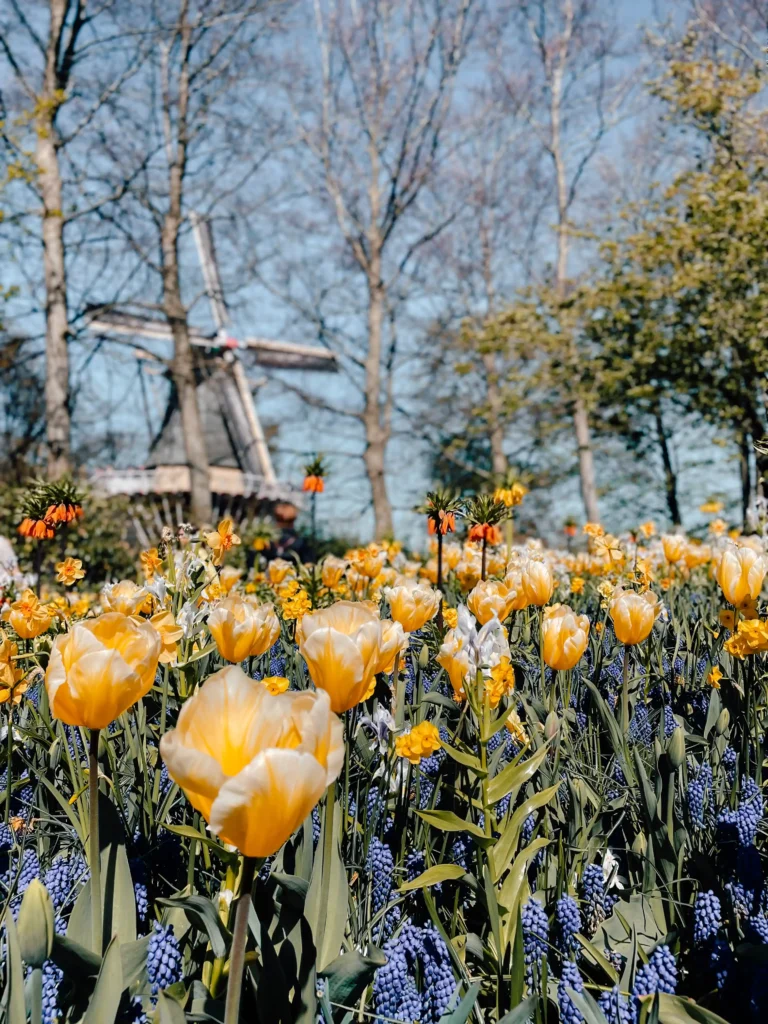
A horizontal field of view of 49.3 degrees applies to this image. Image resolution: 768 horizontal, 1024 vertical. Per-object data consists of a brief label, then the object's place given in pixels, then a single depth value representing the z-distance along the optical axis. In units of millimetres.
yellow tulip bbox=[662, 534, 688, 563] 3948
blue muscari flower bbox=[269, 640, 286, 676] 2288
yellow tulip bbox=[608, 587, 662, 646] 1905
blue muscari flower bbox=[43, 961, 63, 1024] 1139
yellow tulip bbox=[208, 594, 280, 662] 1519
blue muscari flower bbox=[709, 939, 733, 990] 1299
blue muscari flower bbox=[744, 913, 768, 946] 1300
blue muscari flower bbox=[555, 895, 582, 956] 1365
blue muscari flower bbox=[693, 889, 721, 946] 1347
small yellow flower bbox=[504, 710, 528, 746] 1702
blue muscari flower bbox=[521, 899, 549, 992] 1336
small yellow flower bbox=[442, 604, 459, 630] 2310
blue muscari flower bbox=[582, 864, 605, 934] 1496
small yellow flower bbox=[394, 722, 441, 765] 1443
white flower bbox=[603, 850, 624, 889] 1582
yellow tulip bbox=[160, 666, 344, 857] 808
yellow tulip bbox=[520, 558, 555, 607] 2273
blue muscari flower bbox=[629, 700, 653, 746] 1934
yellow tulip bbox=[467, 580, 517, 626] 1904
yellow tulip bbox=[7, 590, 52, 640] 2076
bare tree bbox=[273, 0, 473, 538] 15922
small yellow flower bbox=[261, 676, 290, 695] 1500
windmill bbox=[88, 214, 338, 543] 20844
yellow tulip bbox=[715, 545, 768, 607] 1948
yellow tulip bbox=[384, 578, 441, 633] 1898
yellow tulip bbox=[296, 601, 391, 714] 1142
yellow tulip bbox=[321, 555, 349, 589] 3057
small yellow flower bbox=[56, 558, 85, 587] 2688
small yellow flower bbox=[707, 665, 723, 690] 2113
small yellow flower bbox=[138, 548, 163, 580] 2637
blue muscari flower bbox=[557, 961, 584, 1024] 1180
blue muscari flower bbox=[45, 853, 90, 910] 1434
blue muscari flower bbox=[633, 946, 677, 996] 1217
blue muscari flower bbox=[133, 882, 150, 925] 1355
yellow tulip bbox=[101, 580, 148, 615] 1573
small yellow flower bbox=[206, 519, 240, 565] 2498
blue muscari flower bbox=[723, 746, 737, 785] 1854
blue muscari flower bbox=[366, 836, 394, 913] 1458
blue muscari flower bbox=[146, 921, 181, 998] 1172
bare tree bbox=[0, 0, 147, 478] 11367
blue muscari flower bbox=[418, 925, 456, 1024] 1244
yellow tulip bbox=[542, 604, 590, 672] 1754
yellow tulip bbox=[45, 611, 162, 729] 1066
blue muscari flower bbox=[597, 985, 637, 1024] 1183
